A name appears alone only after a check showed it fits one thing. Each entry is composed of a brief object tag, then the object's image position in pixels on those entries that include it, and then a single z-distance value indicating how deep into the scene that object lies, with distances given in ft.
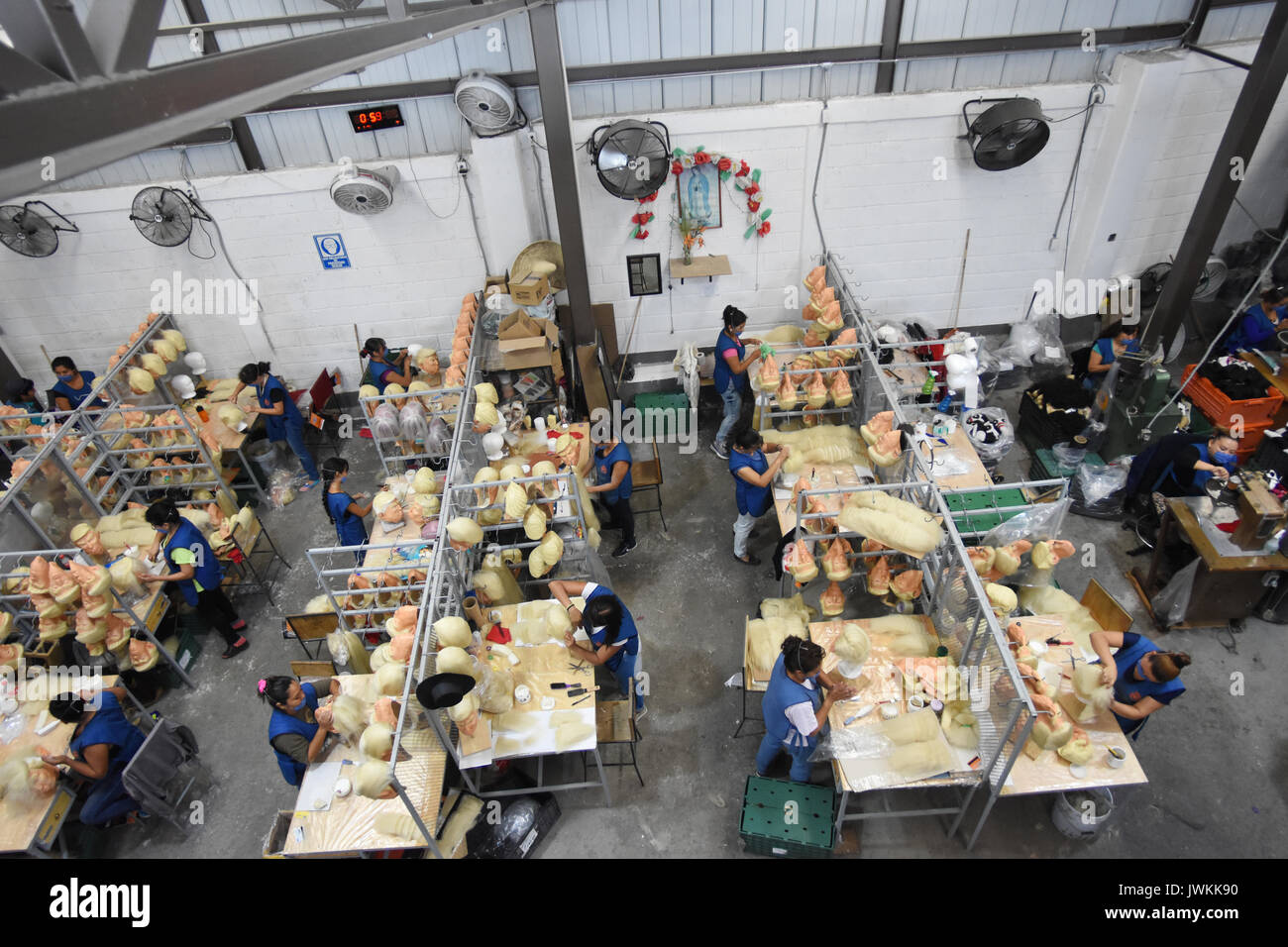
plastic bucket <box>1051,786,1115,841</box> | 17.04
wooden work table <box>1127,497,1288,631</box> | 20.43
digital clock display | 26.02
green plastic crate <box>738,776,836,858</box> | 16.84
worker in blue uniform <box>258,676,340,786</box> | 16.37
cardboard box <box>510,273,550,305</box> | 26.61
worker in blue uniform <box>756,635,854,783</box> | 15.57
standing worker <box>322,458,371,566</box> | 22.34
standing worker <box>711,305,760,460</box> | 26.02
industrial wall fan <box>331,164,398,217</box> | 25.52
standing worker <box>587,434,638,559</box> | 23.12
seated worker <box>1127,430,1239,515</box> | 22.47
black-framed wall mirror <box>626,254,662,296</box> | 29.35
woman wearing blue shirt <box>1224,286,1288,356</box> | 27.32
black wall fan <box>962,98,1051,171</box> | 24.45
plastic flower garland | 26.78
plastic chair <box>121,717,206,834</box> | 17.65
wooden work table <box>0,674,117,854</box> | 16.44
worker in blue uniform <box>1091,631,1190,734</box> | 15.48
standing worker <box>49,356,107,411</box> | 26.48
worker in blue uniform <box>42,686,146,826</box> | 17.33
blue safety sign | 28.27
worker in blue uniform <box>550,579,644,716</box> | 17.20
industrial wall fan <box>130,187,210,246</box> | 26.32
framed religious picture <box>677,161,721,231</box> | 27.48
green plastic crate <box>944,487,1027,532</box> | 21.13
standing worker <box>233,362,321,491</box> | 27.07
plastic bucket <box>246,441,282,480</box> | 29.29
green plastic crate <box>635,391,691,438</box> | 29.84
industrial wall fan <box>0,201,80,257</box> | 26.17
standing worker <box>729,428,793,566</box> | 21.58
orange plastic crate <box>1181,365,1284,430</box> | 25.40
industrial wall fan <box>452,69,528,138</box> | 24.14
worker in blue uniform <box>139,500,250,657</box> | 21.16
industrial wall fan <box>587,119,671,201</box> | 24.47
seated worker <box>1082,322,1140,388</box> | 26.81
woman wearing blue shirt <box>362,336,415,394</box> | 27.17
